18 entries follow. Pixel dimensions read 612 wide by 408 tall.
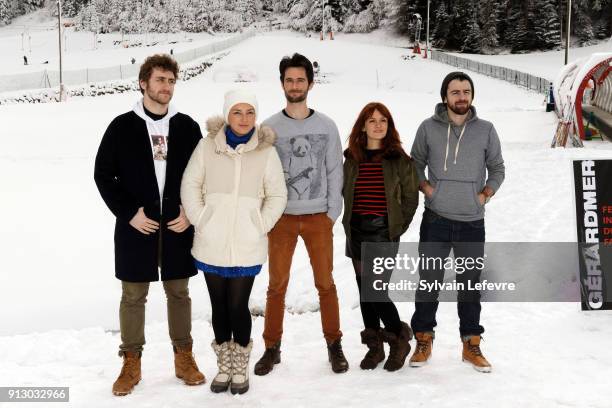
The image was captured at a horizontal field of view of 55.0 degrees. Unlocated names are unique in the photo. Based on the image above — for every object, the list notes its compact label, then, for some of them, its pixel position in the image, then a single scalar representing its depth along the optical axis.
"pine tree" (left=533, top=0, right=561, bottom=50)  55.81
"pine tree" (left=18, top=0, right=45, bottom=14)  98.25
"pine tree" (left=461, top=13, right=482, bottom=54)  58.19
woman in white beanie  3.87
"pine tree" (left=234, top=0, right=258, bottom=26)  80.00
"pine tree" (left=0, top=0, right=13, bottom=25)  92.62
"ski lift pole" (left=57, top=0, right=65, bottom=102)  29.59
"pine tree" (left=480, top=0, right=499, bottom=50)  57.72
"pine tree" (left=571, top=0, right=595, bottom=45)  56.62
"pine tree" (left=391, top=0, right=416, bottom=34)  64.62
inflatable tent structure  14.67
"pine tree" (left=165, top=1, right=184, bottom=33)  79.56
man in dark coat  3.95
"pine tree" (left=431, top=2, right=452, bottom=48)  61.41
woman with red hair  4.13
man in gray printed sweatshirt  4.16
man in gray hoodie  4.25
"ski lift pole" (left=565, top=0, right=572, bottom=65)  25.25
